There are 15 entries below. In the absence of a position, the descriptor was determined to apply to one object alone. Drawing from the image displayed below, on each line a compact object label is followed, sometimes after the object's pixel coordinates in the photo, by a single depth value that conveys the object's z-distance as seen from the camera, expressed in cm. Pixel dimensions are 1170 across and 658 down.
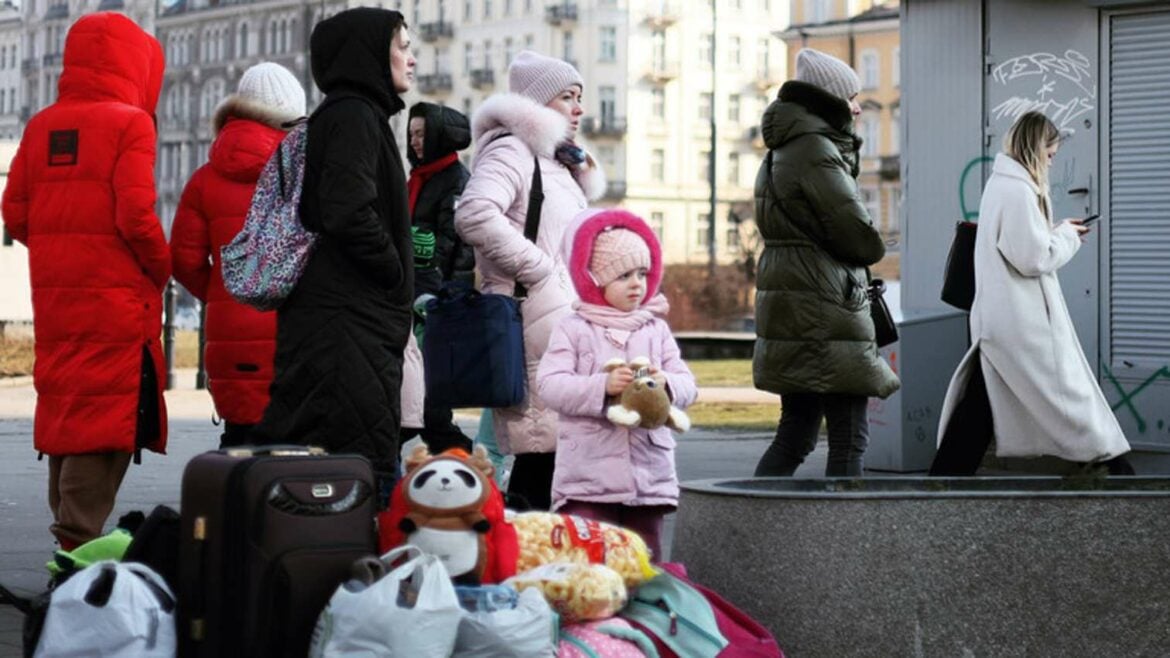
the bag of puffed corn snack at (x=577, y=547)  694
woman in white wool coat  1051
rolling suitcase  638
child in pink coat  767
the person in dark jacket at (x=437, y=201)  1054
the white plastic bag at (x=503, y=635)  625
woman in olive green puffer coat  1023
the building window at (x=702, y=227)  13138
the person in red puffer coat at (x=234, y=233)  902
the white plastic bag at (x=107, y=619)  624
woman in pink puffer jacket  886
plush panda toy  668
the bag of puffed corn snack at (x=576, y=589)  667
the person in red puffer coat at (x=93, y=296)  851
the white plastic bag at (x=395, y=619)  607
